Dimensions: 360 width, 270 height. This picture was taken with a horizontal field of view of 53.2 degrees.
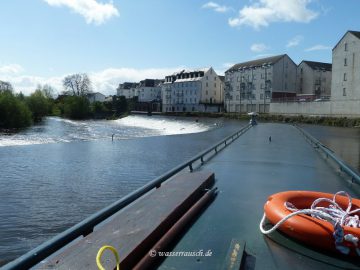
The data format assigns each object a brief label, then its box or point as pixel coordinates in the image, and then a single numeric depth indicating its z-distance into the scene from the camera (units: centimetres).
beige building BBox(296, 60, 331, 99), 8588
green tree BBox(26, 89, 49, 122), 8006
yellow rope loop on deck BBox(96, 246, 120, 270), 278
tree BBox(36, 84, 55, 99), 13140
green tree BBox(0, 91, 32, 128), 5227
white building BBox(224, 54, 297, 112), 8888
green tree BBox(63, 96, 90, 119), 10138
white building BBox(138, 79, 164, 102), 14462
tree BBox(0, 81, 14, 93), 9831
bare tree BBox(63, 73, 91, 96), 12712
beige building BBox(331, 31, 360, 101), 6222
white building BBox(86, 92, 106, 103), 17045
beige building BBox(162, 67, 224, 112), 11356
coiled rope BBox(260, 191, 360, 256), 355
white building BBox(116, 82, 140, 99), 15675
